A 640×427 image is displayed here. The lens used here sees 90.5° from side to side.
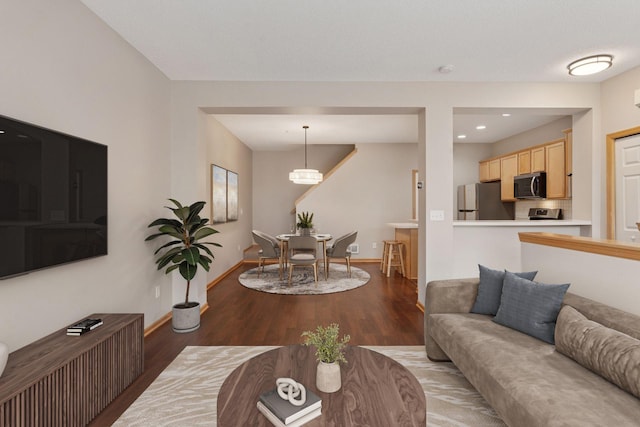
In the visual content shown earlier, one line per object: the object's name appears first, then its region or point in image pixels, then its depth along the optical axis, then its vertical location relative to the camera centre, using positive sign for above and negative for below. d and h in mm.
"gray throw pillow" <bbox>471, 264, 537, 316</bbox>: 2389 -593
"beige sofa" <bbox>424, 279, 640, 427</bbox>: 1283 -777
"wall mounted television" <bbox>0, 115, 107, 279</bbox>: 1659 +101
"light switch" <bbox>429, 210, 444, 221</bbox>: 3717 -13
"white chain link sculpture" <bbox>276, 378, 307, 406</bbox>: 1302 -751
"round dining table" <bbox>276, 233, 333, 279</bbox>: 5469 -568
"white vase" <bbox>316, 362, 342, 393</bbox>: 1440 -746
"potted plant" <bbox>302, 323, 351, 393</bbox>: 1442 -678
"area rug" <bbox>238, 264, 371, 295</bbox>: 4733 -1114
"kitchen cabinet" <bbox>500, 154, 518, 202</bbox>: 5899 +761
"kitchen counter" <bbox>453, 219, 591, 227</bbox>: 3885 -115
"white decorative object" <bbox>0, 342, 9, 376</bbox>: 1446 -648
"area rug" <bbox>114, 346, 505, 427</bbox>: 1859 -1198
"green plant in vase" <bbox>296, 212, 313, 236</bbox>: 5695 -234
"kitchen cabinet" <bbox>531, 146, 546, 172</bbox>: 5211 +910
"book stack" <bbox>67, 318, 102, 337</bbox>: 2004 -729
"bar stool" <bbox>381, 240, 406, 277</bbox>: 5750 -798
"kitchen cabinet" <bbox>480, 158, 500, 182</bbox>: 6418 +924
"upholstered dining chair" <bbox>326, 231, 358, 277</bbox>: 5421 -548
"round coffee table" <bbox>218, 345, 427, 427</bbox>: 1260 -811
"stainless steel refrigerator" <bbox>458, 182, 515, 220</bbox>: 6379 +199
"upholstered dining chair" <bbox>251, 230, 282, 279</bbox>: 5359 -556
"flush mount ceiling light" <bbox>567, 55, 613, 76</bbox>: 3090 +1474
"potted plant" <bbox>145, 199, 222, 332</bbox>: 3074 -370
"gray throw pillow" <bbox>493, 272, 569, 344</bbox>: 1973 -608
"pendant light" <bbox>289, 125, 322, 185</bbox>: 6098 +736
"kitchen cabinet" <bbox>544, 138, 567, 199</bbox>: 4840 +698
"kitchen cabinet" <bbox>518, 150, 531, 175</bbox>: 5520 +918
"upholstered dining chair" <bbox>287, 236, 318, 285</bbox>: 4926 -544
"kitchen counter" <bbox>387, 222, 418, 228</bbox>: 5455 -200
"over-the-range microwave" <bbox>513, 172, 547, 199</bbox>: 5203 +472
